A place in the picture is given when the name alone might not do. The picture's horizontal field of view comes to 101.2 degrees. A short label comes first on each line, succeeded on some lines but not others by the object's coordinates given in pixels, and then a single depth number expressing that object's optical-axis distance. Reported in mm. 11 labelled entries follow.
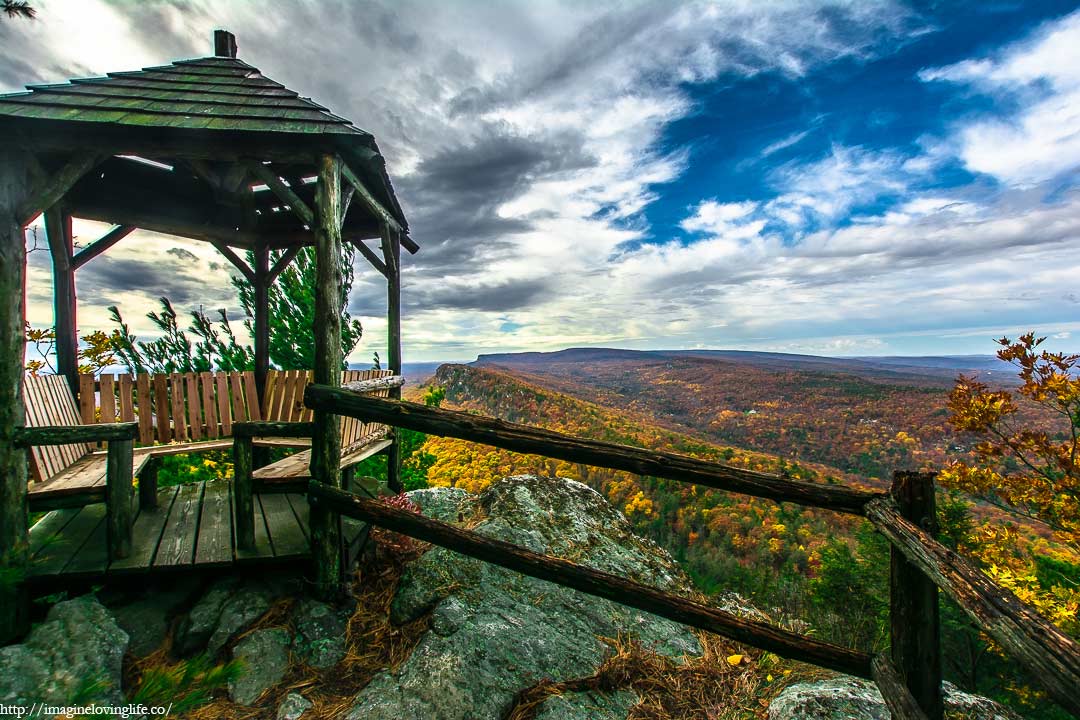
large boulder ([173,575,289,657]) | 2807
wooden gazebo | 3059
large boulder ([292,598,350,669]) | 2841
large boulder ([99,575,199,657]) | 2836
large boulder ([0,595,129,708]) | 1679
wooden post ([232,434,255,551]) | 3250
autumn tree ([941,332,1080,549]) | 5066
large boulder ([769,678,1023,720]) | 2299
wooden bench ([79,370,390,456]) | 4758
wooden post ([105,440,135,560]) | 3043
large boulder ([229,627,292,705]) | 2518
